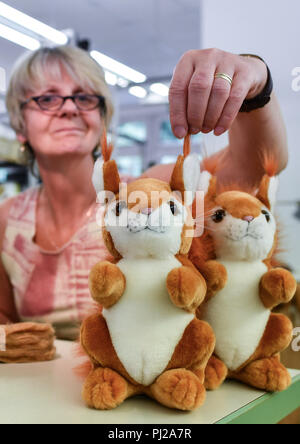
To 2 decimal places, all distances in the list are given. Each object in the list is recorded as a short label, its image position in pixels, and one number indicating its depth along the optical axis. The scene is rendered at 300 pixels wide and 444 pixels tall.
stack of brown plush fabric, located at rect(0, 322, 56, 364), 0.60
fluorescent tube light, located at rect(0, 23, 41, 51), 1.84
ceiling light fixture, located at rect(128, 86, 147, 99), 3.29
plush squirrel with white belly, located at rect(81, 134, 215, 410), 0.40
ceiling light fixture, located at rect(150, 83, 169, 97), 3.10
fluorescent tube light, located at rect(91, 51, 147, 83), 2.68
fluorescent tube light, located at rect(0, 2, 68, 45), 1.66
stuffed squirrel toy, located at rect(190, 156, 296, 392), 0.47
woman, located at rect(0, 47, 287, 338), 0.96
